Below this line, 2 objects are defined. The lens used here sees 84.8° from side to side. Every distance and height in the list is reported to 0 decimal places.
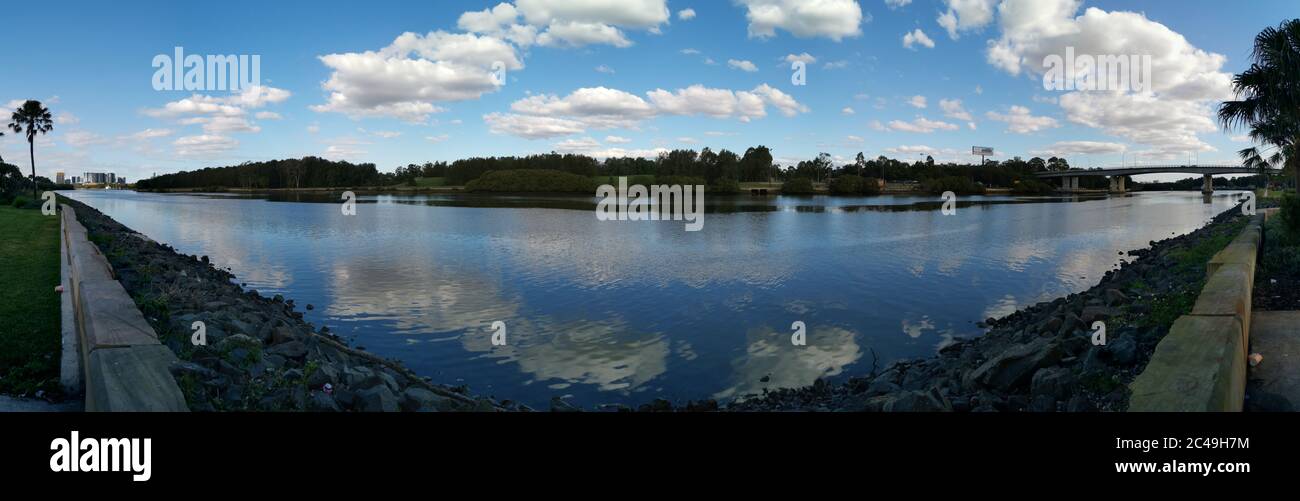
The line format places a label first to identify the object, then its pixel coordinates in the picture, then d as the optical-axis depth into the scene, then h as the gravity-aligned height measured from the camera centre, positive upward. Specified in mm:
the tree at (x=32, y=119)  73688 +11050
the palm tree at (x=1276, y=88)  30391 +6236
